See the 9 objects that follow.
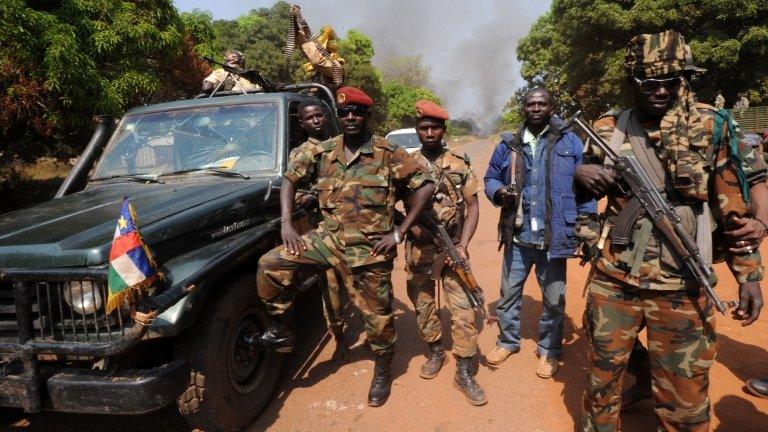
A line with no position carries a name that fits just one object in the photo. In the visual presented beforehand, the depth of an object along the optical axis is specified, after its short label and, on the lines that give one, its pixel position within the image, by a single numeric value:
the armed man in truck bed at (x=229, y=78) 4.65
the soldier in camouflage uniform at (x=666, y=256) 1.87
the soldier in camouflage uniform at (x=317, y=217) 3.23
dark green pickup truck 2.01
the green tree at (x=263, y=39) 25.83
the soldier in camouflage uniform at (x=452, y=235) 2.99
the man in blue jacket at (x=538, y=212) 2.97
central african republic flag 1.88
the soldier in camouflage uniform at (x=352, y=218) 2.64
